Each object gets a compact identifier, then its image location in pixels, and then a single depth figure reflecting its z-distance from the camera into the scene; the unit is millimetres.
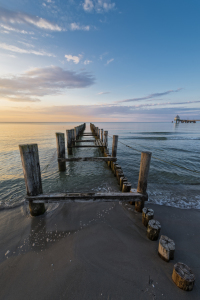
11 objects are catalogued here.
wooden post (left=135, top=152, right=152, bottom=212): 3717
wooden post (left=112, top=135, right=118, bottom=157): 7539
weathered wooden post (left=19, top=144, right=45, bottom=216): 3283
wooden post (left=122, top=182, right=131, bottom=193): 4493
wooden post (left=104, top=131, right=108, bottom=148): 10195
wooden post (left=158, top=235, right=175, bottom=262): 2422
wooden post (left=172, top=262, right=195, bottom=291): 1963
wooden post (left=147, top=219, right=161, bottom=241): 2882
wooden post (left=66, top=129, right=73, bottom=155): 10352
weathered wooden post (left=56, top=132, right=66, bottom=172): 7089
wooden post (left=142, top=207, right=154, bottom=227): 3262
